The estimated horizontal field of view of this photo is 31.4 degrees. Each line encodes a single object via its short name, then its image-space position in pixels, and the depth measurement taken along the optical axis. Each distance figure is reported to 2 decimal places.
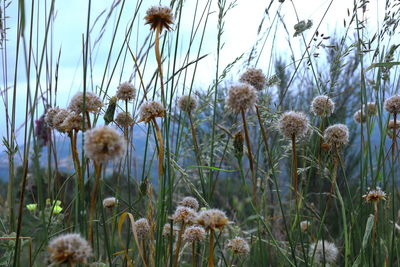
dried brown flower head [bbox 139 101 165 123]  0.52
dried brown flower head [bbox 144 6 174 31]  0.53
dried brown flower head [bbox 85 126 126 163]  0.39
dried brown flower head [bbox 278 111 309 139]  0.54
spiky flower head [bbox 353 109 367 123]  0.83
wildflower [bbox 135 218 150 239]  0.56
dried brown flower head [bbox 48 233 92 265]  0.38
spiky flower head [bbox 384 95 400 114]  0.68
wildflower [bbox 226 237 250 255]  0.57
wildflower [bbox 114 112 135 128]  0.60
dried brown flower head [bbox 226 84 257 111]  0.50
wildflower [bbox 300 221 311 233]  0.78
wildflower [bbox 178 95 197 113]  0.70
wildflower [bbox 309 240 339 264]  0.68
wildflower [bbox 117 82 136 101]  0.59
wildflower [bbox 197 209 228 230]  0.44
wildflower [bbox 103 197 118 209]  0.60
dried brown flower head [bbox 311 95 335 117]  0.64
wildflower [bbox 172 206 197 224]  0.50
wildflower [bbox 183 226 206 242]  0.52
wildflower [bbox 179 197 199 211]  0.55
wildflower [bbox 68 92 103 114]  0.49
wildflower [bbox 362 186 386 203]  0.59
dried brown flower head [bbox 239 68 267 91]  0.56
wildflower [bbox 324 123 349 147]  0.60
